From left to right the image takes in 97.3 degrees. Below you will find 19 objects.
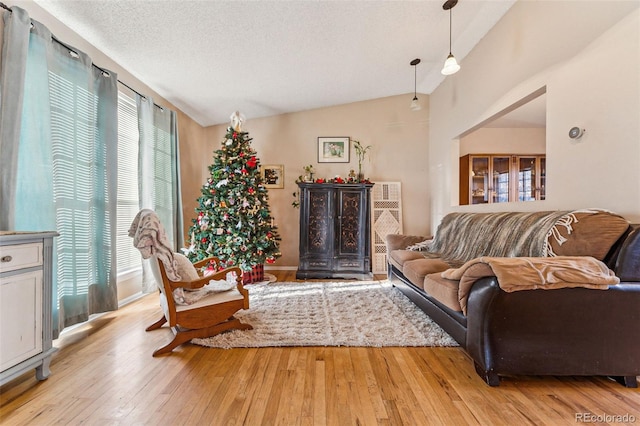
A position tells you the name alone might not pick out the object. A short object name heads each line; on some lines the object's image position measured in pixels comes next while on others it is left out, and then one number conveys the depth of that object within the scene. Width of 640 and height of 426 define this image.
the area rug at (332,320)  2.18
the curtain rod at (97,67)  1.89
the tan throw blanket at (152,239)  2.05
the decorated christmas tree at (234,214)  3.87
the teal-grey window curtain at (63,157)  1.88
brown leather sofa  1.53
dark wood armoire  4.36
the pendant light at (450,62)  2.69
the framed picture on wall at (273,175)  5.00
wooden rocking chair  2.06
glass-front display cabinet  4.79
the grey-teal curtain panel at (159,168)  3.35
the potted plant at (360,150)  4.99
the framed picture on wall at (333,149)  5.00
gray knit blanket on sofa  2.06
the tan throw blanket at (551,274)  1.51
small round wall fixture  2.15
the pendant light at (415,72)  3.83
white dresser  1.49
